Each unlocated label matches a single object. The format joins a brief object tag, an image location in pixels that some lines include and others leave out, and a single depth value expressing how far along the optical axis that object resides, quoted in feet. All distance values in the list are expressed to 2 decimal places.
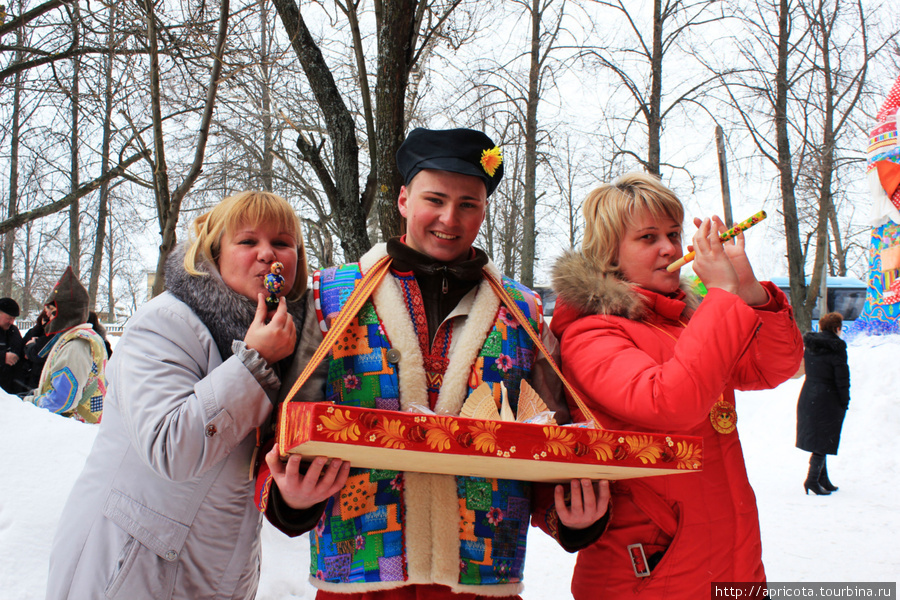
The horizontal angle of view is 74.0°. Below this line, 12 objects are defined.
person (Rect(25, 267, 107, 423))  16.90
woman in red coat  5.28
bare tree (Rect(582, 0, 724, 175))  37.55
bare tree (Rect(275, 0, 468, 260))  13.38
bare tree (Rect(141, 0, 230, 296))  11.95
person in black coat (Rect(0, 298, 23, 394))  22.95
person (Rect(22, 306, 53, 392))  21.83
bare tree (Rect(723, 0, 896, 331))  40.75
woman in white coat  4.88
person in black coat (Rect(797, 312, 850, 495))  21.99
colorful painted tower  25.25
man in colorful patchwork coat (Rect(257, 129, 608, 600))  5.19
